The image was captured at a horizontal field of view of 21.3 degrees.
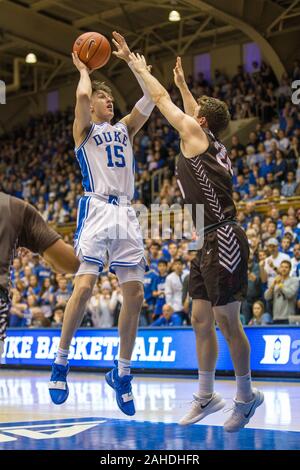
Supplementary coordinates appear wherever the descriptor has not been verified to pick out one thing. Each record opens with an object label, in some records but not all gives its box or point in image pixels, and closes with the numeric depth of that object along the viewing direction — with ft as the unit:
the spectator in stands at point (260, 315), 41.68
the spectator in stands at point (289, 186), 54.20
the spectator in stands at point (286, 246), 44.52
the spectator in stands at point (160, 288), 47.88
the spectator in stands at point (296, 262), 41.86
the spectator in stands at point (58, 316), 51.31
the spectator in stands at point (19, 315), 56.49
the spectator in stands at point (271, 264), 43.06
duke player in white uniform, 21.59
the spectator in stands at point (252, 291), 42.86
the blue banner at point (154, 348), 37.47
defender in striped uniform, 19.48
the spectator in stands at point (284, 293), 40.93
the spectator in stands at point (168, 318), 45.80
